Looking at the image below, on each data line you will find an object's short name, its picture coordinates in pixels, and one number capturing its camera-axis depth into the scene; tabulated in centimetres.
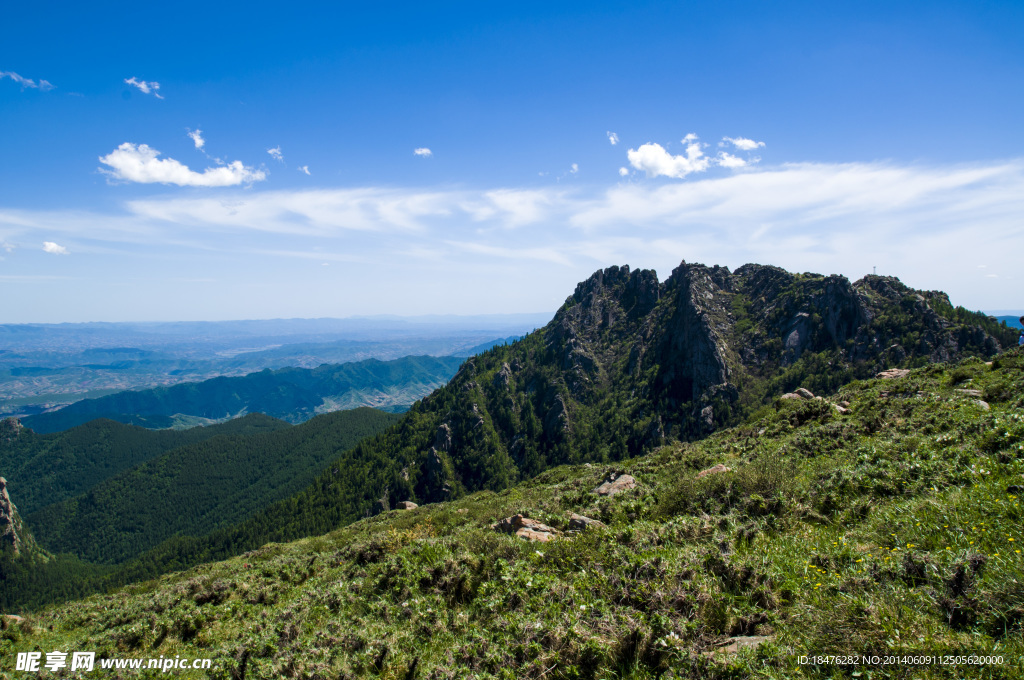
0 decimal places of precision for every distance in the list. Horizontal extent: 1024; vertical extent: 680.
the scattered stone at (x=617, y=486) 2392
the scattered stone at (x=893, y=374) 4341
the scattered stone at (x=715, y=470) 1883
